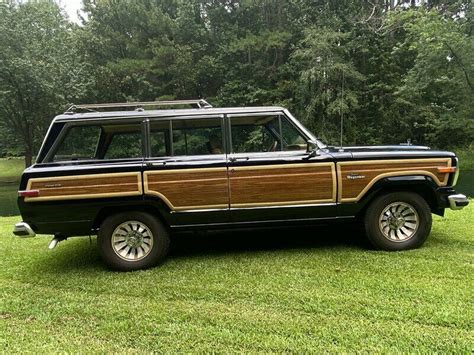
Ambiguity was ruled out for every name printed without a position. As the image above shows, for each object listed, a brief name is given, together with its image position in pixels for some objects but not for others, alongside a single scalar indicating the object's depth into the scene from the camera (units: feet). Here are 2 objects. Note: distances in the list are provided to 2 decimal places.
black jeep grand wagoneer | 16.16
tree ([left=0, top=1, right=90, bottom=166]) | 87.56
